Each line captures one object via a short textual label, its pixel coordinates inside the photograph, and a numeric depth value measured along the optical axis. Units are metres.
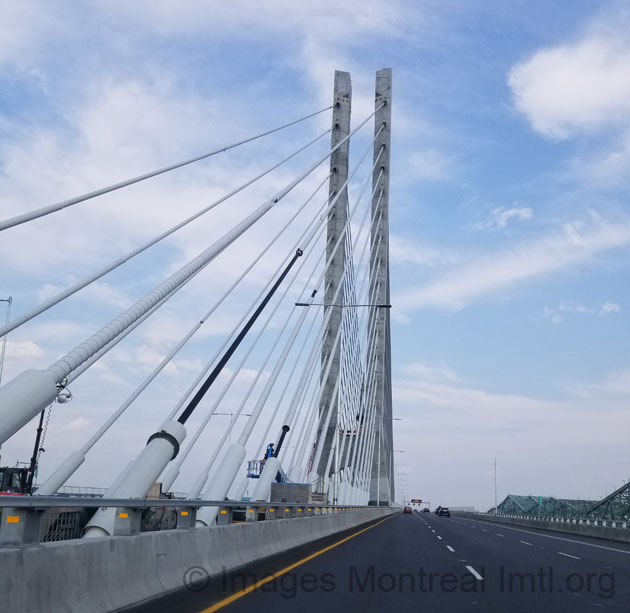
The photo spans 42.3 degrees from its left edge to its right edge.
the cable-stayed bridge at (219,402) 7.89
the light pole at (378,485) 68.54
